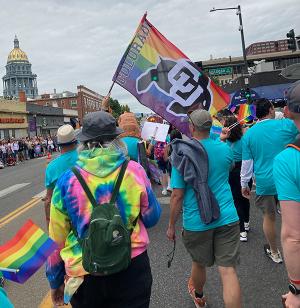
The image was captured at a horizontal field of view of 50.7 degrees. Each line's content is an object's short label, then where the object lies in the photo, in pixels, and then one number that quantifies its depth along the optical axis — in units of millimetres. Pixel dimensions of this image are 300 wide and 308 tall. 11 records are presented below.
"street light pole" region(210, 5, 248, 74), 18454
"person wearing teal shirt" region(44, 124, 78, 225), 2995
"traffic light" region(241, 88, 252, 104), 16802
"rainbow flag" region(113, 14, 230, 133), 3969
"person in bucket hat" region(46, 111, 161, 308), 1733
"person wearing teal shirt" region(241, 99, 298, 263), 3338
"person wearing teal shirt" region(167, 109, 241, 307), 2543
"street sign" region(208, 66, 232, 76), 16895
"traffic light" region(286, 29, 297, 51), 12949
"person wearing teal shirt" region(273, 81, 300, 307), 1469
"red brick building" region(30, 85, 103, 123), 82465
